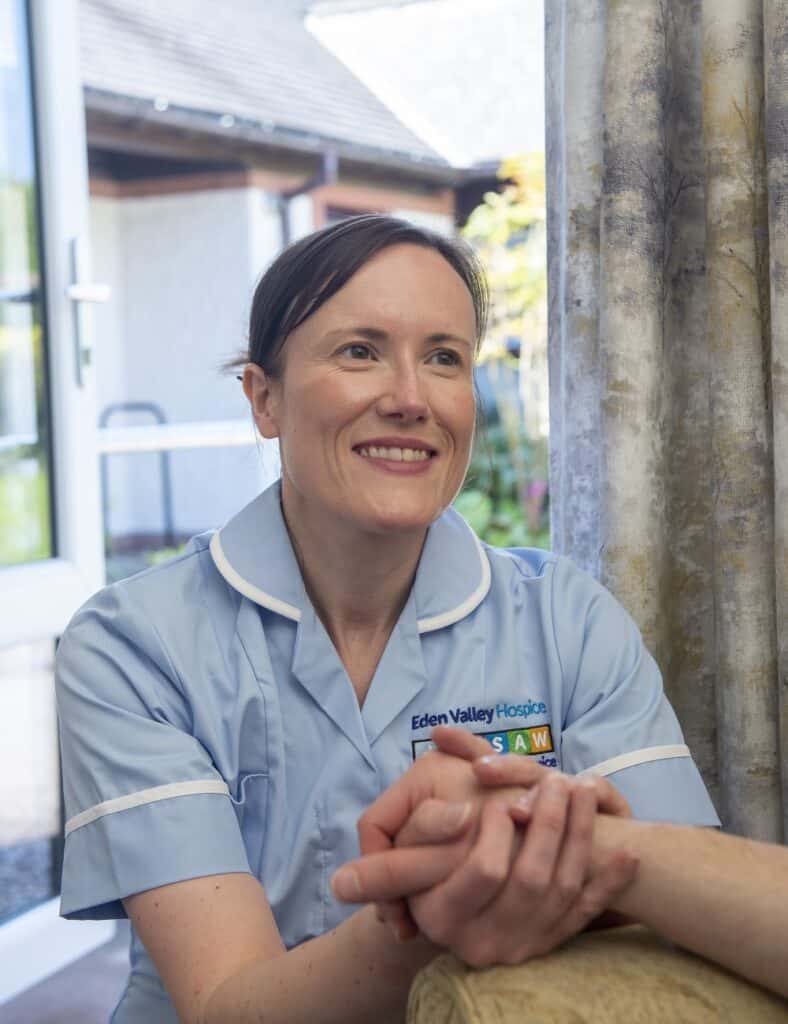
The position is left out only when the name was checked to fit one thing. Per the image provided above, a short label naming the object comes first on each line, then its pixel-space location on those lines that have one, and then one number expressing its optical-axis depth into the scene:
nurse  1.21
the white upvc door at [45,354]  2.61
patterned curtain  1.60
